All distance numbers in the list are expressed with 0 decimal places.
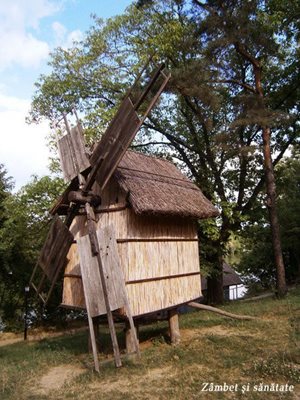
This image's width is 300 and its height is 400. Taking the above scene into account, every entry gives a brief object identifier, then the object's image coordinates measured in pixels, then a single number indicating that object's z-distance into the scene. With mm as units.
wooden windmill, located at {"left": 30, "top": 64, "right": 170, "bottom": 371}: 8484
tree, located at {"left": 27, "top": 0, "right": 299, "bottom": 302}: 15680
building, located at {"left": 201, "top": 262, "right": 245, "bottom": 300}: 35594
